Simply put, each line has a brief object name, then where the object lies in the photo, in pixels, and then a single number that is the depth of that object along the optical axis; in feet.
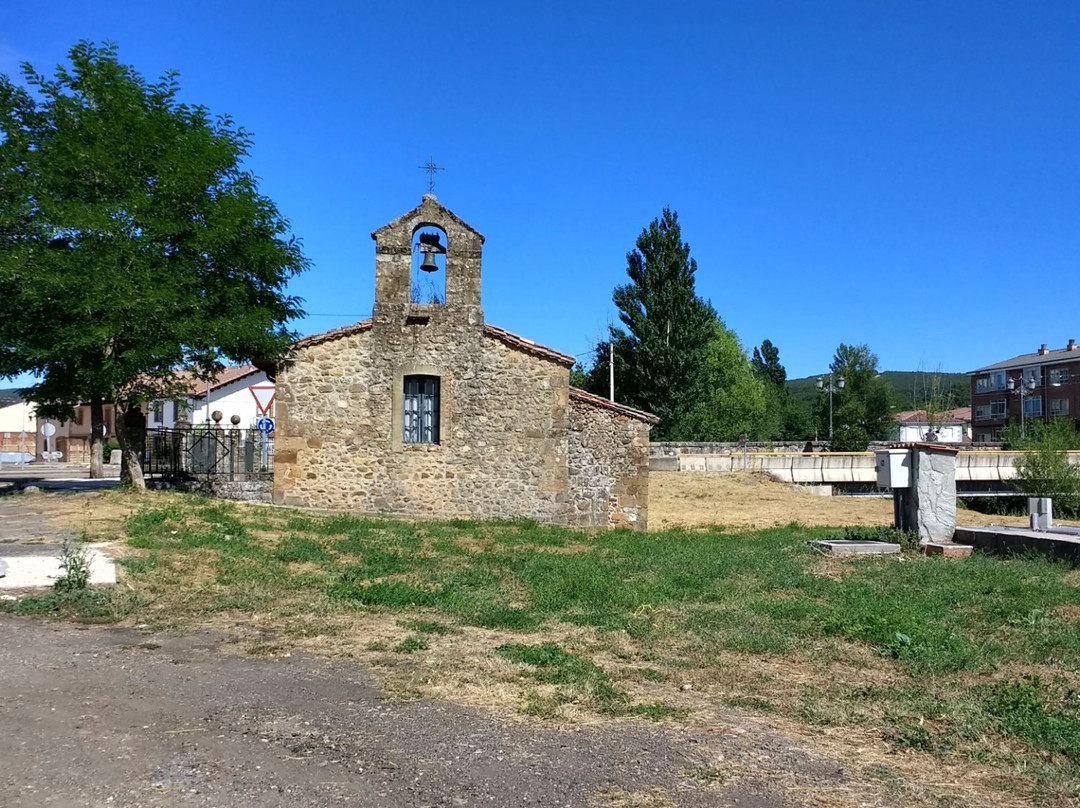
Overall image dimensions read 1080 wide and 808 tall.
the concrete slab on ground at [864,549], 42.60
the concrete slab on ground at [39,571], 27.81
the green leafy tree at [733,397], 202.08
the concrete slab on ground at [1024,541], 38.42
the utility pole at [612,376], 149.77
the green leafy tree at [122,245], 52.21
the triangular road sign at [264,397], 63.69
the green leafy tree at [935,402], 227.61
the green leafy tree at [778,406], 227.40
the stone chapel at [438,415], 60.39
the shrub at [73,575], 26.63
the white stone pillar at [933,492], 44.09
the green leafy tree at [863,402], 236.43
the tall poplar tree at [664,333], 161.07
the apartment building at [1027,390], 250.37
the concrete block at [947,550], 42.01
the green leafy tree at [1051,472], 109.19
